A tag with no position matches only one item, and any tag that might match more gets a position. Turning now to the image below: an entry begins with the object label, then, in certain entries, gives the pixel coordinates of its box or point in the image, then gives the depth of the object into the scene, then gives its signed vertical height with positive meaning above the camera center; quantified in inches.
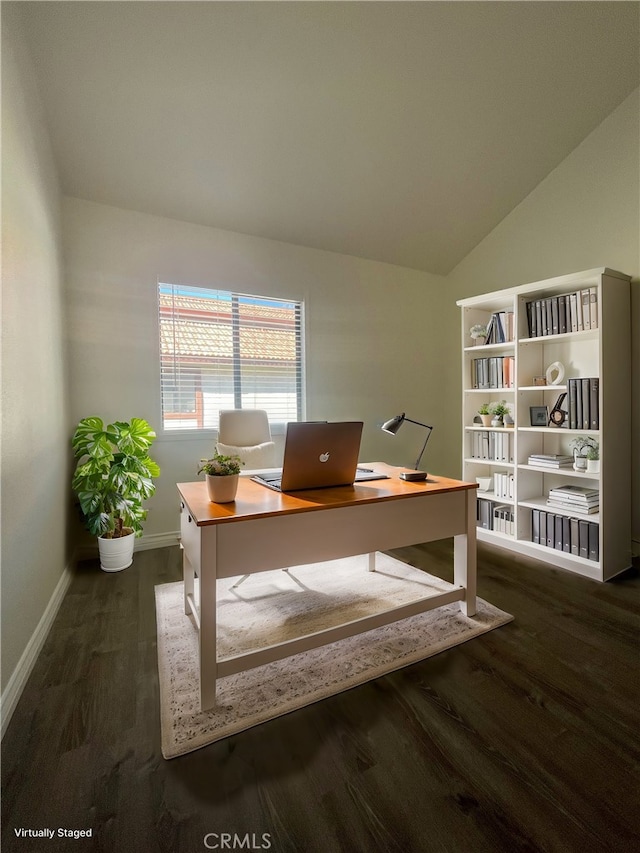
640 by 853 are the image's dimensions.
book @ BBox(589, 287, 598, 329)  106.6 +29.2
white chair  122.9 -4.2
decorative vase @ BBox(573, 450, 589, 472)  110.8 -11.4
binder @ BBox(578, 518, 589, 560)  106.7 -30.4
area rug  58.4 -38.9
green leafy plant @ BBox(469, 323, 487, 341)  136.3 +29.3
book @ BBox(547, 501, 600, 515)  108.3 -23.2
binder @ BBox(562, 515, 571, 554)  111.1 -30.2
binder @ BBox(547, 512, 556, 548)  114.7 -29.8
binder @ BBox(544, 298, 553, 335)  116.3 +29.3
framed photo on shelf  123.0 +1.6
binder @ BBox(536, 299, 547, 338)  119.0 +29.2
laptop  66.9 -5.4
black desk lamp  78.4 -0.5
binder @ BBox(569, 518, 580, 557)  108.7 -30.4
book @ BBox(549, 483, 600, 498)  111.3 -19.3
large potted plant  106.1 -14.8
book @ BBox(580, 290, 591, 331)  108.1 +28.8
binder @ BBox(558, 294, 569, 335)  113.2 +28.5
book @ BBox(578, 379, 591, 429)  107.8 +4.4
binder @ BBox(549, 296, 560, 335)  114.7 +28.6
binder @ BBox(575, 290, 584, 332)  110.1 +27.8
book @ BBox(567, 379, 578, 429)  110.7 +4.3
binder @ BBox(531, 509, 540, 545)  119.3 -30.0
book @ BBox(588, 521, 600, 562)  104.8 -30.5
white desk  58.5 -17.5
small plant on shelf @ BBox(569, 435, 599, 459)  112.3 -6.6
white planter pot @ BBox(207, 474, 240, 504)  64.6 -9.8
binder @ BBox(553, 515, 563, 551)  113.1 -31.1
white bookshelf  105.2 +4.9
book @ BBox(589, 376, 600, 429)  106.1 +4.3
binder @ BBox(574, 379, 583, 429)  109.7 +4.4
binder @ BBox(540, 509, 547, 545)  117.3 -30.1
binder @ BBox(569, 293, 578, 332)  111.0 +29.0
